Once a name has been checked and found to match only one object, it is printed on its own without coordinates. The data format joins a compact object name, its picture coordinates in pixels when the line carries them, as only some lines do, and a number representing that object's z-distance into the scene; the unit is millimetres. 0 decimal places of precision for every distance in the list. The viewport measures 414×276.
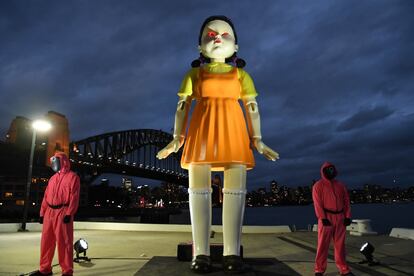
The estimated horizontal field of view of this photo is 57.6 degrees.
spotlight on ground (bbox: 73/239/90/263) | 5266
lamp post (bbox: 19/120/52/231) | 10688
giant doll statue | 3748
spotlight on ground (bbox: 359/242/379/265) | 5016
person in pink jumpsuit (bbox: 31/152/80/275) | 3828
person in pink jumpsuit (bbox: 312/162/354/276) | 3959
